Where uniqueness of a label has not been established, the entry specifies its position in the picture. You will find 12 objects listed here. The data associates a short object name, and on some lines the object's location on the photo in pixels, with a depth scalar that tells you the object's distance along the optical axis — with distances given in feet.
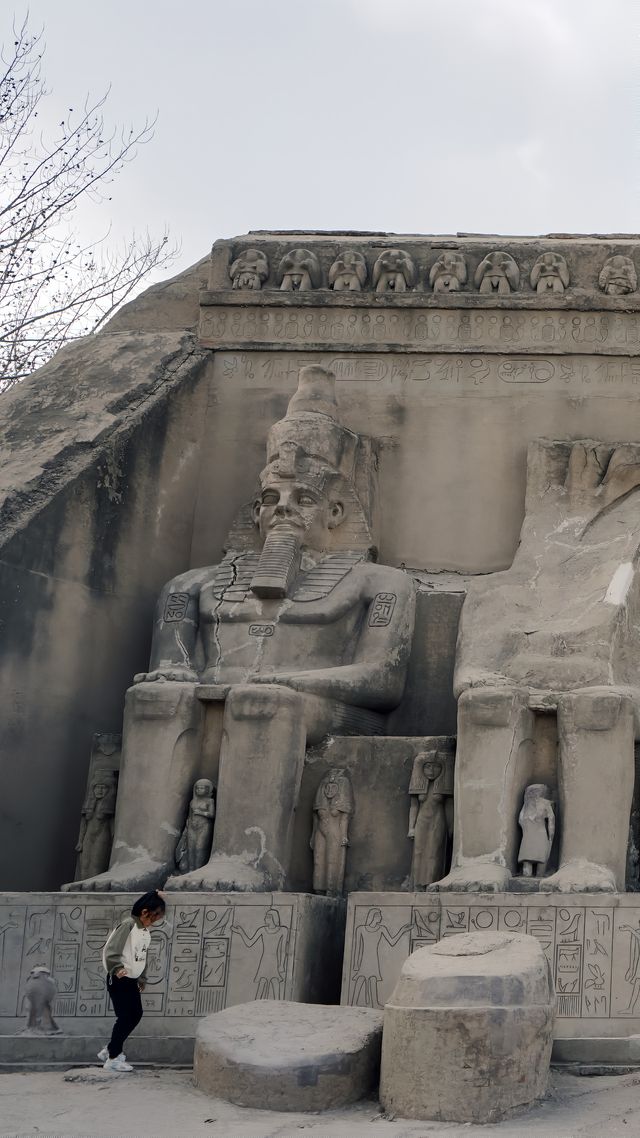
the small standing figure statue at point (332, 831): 44.29
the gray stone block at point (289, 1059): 32.86
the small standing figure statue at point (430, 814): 43.55
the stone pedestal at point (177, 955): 39.65
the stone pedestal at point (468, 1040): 31.19
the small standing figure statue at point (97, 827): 46.57
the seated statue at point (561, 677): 41.24
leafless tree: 78.79
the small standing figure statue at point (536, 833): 41.34
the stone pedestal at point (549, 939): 37.29
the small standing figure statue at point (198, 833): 43.68
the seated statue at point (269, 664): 43.57
